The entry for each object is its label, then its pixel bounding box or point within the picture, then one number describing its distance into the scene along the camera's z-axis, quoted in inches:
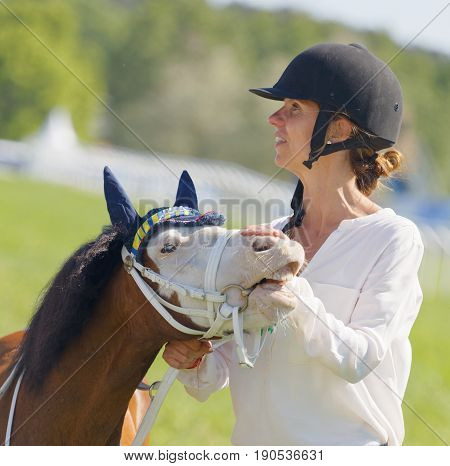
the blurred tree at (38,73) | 3824.1
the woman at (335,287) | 234.6
